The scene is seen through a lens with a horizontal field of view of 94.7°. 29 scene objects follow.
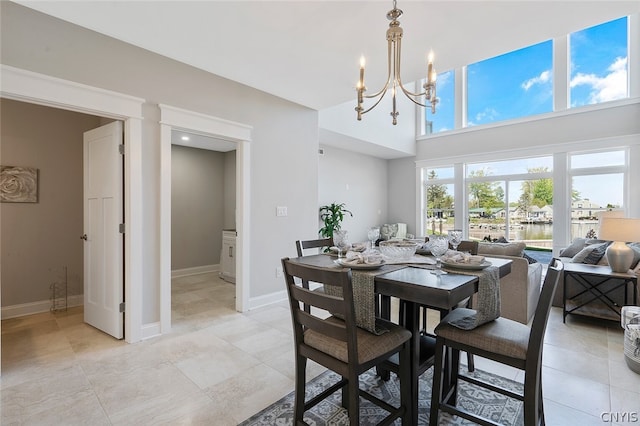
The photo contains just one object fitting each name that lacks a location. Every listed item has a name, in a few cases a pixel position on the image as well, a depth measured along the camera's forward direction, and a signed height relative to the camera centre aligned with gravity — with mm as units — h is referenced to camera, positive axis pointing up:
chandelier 1912 +968
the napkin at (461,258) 1674 -270
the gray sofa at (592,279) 3172 -787
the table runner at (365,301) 1501 -459
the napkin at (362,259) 1730 -282
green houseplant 5945 -125
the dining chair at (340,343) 1289 -647
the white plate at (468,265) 1605 -296
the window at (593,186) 5238 +469
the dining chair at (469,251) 2174 -296
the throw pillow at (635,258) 3183 -506
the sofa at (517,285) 3049 -778
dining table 1309 -358
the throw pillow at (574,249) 4457 -566
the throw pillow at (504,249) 3201 -415
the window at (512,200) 5977 +256
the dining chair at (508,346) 1313 -647
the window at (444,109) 7176 +2544
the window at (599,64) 5242 +2722
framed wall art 3297 +319
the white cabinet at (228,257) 5020 -776
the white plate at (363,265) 1669 -306
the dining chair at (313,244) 2475 -279
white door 2764 -176
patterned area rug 1709 -1206
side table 3035 -858
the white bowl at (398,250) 1908 -252
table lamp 2883 -252
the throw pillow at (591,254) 3525 -518
